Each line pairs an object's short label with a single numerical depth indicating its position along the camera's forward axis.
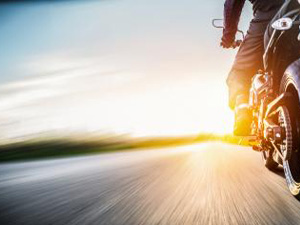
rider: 3.43
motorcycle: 2.69
